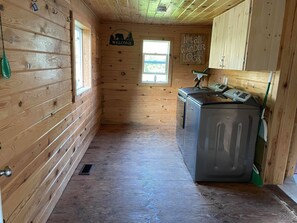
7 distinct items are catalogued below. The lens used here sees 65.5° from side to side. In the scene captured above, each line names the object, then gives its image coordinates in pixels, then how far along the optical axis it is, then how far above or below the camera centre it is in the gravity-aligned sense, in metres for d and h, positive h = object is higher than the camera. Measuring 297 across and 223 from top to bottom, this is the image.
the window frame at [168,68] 4.71 +0.04
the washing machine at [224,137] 2.52 -0.75
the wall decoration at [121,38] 4.63 +0.54
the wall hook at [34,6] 1.58 +0.38
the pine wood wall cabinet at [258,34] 2.29 +0.37
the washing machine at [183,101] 3.29 -0.50
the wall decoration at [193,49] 4.71 +0.38
